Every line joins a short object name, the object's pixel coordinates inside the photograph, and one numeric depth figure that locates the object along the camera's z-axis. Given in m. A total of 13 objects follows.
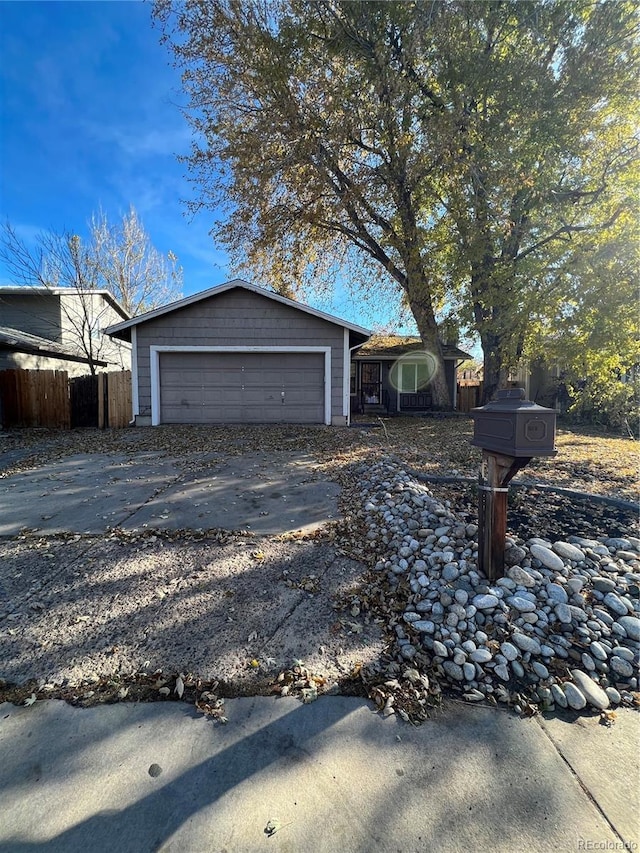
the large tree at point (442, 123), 9.15
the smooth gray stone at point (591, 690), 1.88
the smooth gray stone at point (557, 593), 2.36
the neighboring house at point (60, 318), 14.76
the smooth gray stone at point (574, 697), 1.87
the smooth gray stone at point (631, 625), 2.18
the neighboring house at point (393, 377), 17.19
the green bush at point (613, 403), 10.55
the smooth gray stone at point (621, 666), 2.02
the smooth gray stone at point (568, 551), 2.73
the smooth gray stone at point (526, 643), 2.12
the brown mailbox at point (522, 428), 2.20
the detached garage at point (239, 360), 10.56
